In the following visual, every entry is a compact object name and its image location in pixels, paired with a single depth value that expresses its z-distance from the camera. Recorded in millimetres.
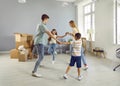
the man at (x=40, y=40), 4316
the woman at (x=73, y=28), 4848
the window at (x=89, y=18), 8787
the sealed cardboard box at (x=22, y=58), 6617
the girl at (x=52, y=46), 6009
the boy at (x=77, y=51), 4000
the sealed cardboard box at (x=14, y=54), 7388
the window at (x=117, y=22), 6606
